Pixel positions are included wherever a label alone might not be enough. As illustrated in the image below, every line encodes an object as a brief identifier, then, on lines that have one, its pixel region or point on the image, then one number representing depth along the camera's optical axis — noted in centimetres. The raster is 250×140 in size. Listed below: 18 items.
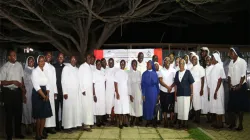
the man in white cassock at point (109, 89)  891
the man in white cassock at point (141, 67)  945
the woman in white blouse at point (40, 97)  676
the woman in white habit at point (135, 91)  885
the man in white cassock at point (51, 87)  732
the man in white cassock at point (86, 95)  813
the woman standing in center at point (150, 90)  853
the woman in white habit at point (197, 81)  909
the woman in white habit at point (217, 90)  841
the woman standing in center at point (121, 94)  871
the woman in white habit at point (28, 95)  804
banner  1130
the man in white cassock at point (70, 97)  783
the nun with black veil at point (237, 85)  798
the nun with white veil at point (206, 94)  895
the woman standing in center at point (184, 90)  814
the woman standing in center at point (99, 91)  881
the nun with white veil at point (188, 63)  950
